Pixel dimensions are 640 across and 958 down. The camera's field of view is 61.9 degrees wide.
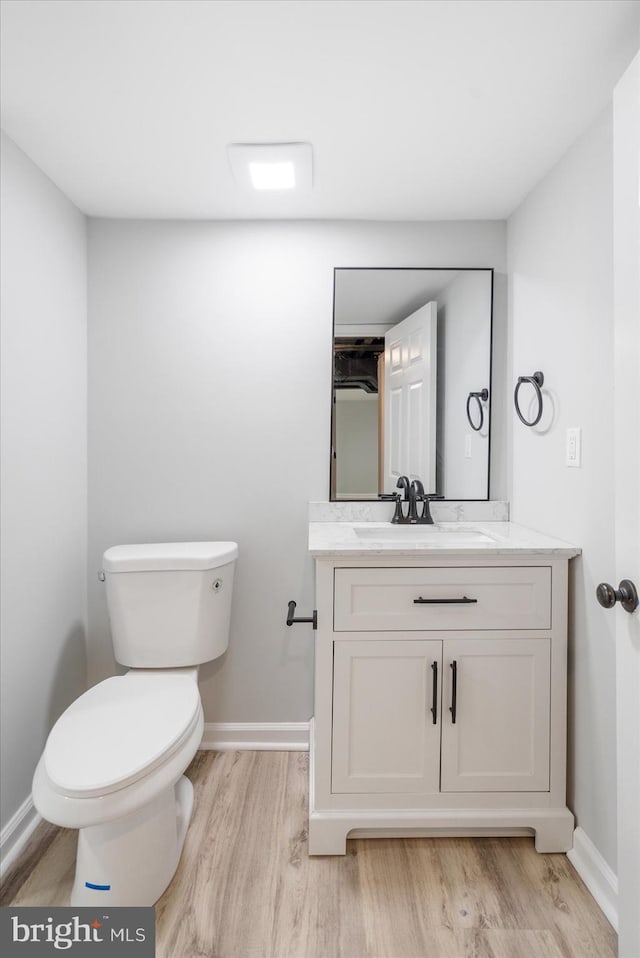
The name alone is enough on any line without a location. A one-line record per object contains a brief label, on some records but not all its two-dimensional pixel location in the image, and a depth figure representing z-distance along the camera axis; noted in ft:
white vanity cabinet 5.26
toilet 4.12
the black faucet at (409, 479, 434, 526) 6.98
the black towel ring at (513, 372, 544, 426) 6.02
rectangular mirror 7.12
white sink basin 6.44
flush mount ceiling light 5.51
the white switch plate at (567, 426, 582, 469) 5.32
